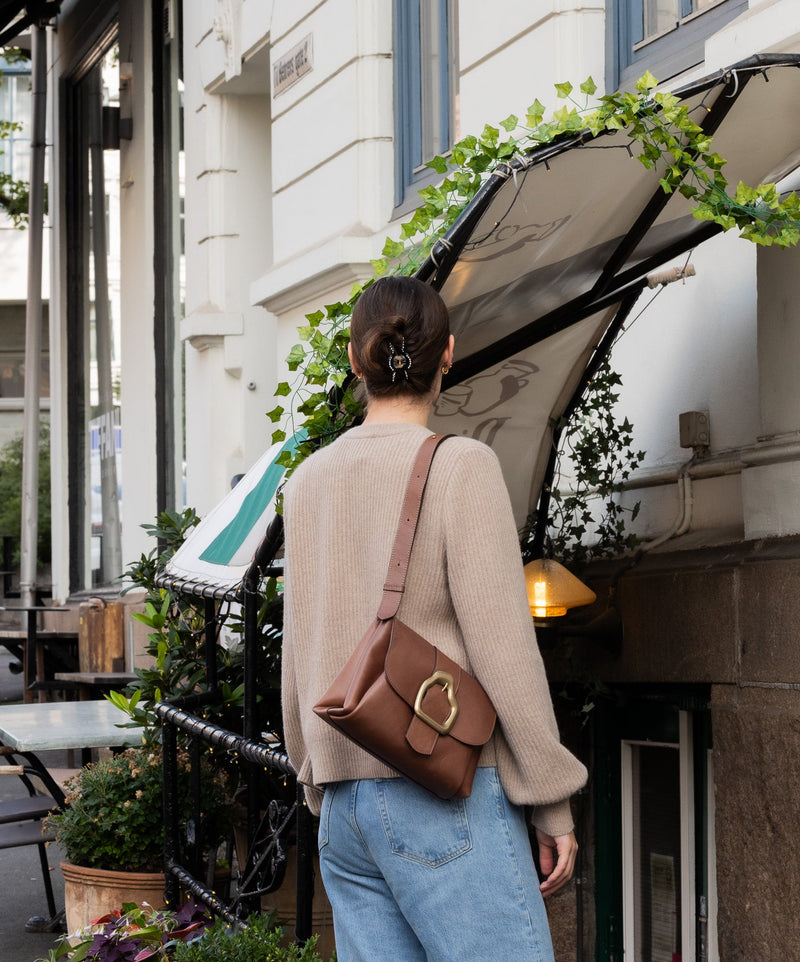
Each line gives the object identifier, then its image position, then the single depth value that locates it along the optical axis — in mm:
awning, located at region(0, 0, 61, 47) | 13273
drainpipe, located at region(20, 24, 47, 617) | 15075
